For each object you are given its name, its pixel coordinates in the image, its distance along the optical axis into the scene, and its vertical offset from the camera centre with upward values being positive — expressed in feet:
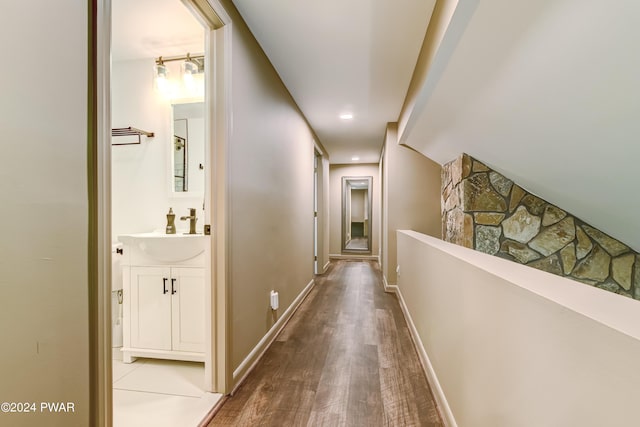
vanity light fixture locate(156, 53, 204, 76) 7.80 +4.29
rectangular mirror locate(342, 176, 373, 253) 22.87 -0.03
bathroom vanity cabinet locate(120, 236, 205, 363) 6.48 -2.21
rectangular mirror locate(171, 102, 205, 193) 8.10 +1.94
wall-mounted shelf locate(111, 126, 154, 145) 7.91 +2.31
